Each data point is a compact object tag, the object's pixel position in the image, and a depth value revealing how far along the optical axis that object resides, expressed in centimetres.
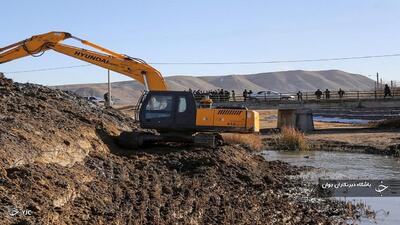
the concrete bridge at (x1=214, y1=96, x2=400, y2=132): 5159
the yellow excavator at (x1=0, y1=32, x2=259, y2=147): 1997
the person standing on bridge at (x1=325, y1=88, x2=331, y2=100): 5906
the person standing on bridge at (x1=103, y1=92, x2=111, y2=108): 4380
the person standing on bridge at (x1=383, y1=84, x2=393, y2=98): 5462
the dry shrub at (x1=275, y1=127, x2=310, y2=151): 3412
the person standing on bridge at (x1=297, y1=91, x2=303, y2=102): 5649
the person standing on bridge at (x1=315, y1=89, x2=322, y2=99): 5875
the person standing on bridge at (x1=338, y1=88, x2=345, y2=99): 5696
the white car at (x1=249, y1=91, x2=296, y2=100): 6000
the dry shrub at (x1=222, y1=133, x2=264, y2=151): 3199
